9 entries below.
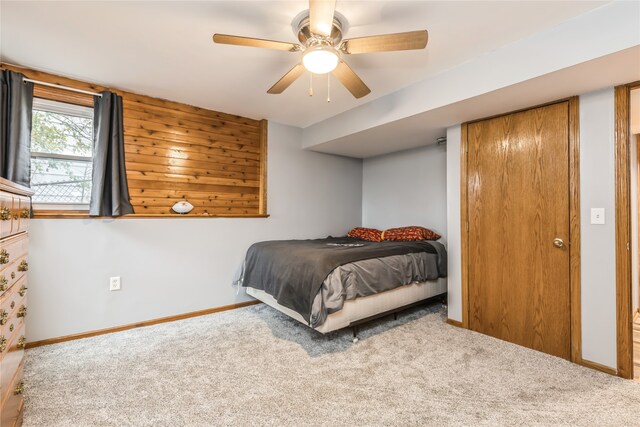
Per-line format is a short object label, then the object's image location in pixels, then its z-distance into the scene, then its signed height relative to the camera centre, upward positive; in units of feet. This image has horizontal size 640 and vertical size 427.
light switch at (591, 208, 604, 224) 6.81 +0.05
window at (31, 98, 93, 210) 8.52 +1.78
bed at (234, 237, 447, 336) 7.72 -1.83
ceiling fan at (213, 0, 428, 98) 5.03 +3.22
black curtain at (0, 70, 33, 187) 7.41 +2.19
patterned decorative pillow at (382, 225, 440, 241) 11.76 -0.69
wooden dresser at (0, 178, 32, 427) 3.83 -1.17
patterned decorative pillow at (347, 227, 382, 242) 12.66 -0.78
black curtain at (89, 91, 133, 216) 8.64 +1.58
